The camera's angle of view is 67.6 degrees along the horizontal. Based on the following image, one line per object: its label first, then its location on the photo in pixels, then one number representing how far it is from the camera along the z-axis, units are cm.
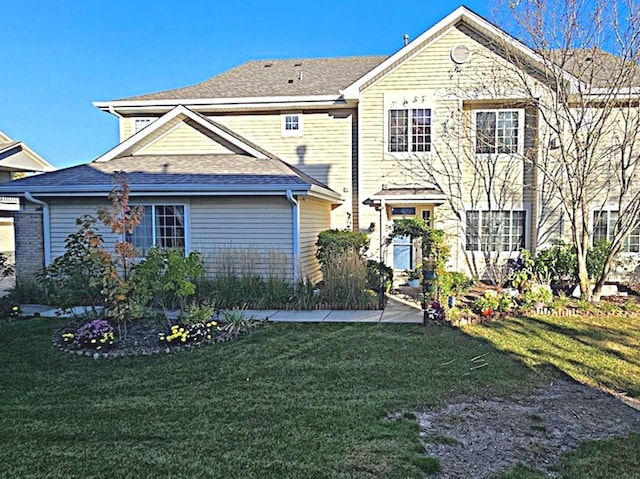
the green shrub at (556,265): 1181
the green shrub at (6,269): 1066
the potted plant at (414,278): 1312
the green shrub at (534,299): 938
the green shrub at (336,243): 1135
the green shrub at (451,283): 1012
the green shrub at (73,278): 862
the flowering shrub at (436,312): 866
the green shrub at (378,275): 1173
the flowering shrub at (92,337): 690
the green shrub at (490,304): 907
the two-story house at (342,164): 1155
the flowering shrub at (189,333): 709
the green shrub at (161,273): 739
